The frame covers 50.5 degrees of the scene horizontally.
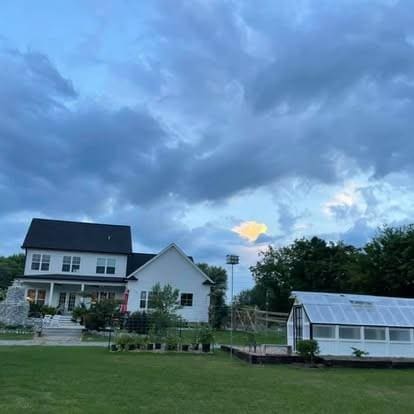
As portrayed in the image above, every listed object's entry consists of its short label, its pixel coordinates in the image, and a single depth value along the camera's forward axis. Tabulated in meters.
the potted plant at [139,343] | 18.69
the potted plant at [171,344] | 18.84
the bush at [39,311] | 31.75
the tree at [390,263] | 29.47
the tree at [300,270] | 45.41
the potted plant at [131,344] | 18.42
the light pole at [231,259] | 19.08
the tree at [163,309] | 20.08
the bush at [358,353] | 17.12
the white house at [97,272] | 34.59
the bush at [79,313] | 29.43
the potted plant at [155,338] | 18.92
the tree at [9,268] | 62.59
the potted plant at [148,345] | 18.75
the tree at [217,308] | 33.78
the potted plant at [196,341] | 19.11
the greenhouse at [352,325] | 17.45
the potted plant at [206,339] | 18.92
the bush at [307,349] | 15.87
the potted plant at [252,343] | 17.98
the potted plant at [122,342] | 18.08
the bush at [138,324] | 25.16
